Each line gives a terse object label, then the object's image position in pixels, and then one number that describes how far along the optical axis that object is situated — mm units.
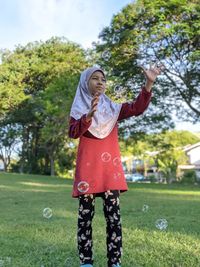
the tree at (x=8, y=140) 39938
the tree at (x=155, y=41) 18766
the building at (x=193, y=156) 64875
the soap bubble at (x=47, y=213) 5301
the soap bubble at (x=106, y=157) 3645
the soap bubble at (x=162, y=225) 5533
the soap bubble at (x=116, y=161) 3666
